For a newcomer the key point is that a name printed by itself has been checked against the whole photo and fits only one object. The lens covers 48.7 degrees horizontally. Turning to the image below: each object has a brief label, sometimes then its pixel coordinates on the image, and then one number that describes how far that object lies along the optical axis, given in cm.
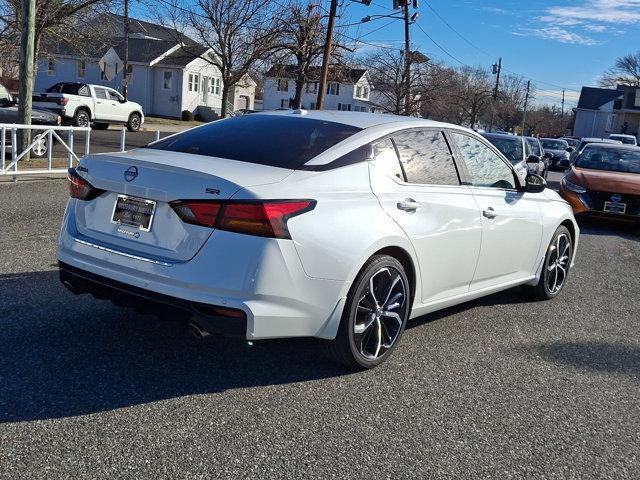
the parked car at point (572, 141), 4507
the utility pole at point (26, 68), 1350
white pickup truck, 2730
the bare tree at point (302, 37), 3250
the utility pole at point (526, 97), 8340
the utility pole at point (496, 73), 6732
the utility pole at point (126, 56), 3244
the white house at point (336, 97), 7419
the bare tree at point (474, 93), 6932
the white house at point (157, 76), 4847
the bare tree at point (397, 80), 3451
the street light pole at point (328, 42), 2695
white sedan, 371
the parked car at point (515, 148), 1461
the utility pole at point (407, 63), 3397
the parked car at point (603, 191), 1201
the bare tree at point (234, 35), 3219
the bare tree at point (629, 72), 9888
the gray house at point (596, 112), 8608
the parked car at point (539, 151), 2059
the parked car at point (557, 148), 3247
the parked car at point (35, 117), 1906
